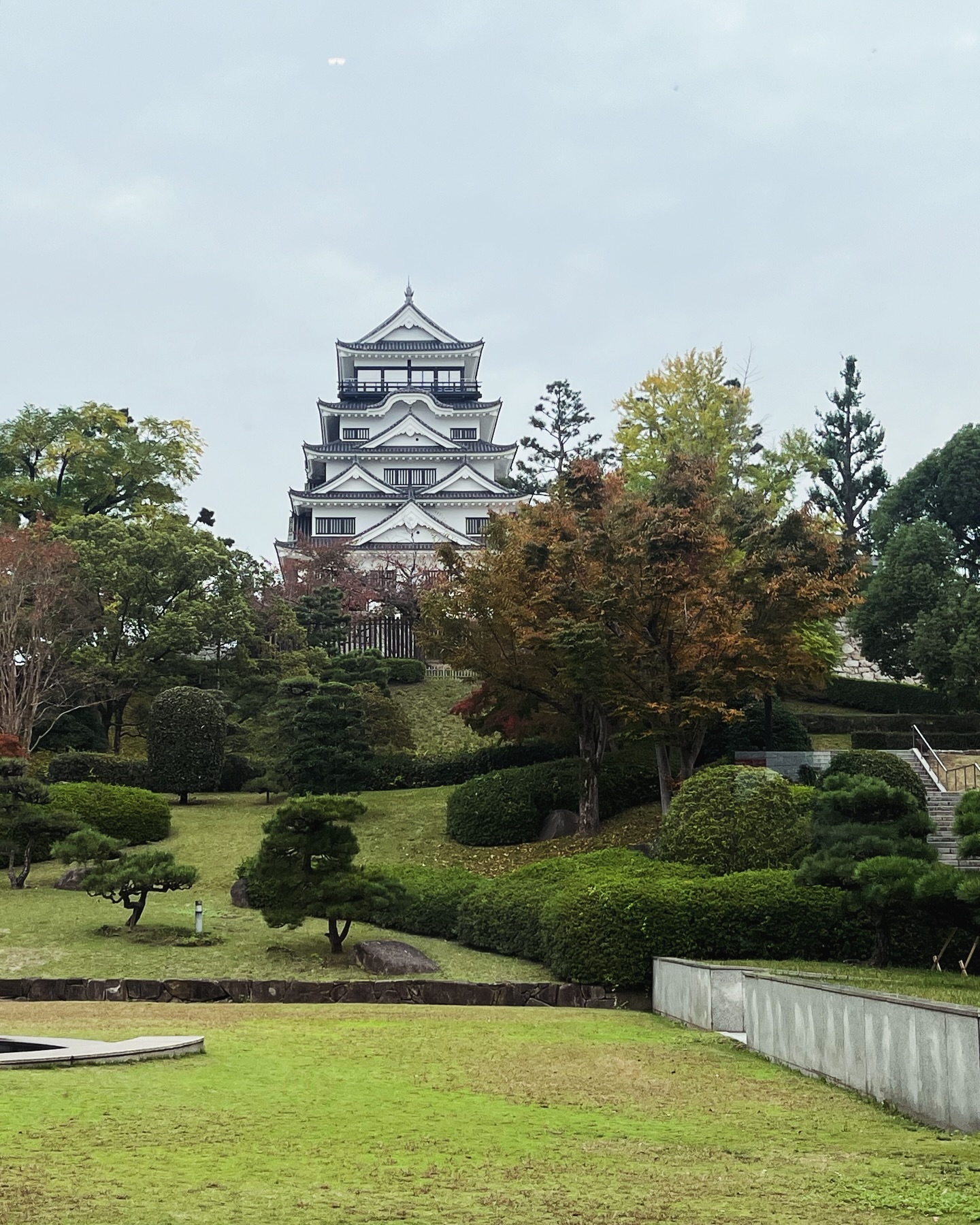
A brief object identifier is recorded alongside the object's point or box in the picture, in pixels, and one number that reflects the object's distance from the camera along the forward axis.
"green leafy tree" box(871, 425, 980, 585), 41.75
